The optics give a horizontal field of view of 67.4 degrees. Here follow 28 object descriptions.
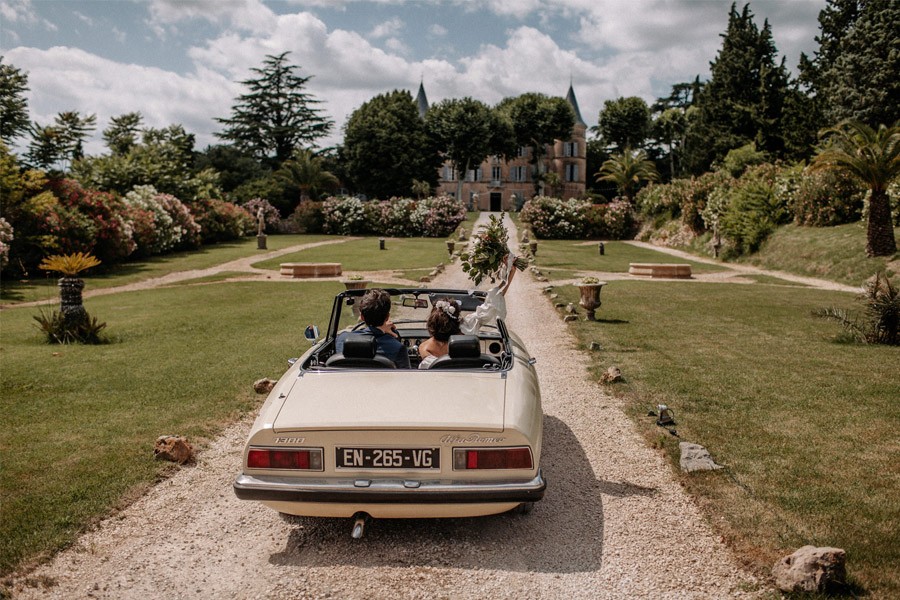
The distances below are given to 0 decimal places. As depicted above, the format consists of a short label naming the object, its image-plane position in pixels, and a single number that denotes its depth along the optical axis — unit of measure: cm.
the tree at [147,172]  3731
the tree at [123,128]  5910
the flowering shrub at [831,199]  2892
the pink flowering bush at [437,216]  4728
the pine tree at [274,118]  6881
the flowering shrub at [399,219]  4806
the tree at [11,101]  3123
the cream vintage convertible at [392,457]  411
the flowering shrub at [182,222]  3691
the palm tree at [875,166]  2350
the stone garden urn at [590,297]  1444
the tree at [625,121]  7625
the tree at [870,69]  3706
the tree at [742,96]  4916
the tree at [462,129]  6794
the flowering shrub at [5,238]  2258
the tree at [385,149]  6412
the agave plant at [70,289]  1254
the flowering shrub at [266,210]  5247
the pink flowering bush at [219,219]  4134
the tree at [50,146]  4159
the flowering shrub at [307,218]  5156
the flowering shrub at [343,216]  4981
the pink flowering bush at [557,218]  4675
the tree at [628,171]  5441
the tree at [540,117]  7475
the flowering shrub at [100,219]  2798
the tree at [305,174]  5833
